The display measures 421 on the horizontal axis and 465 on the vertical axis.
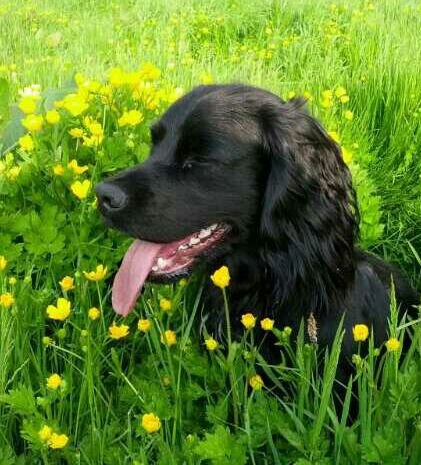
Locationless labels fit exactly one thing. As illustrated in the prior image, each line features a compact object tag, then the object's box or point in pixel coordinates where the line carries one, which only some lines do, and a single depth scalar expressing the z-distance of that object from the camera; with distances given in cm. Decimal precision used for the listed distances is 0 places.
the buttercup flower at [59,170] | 120
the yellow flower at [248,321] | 96
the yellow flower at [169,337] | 101
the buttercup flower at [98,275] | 105
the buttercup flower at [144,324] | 103
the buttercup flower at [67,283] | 104
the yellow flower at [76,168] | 121
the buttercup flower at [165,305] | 105
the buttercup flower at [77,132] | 124
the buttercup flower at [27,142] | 124
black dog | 111
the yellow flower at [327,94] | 156
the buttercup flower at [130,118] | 127
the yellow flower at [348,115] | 157
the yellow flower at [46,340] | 98
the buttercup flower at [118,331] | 101
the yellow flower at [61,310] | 100
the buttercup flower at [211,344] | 98
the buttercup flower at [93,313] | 105
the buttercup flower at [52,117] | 122
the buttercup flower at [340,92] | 159
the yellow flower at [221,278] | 95
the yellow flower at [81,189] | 112
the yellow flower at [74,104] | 124
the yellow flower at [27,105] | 125
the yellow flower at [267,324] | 97
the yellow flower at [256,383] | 96
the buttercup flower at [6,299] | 103
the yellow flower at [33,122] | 123
